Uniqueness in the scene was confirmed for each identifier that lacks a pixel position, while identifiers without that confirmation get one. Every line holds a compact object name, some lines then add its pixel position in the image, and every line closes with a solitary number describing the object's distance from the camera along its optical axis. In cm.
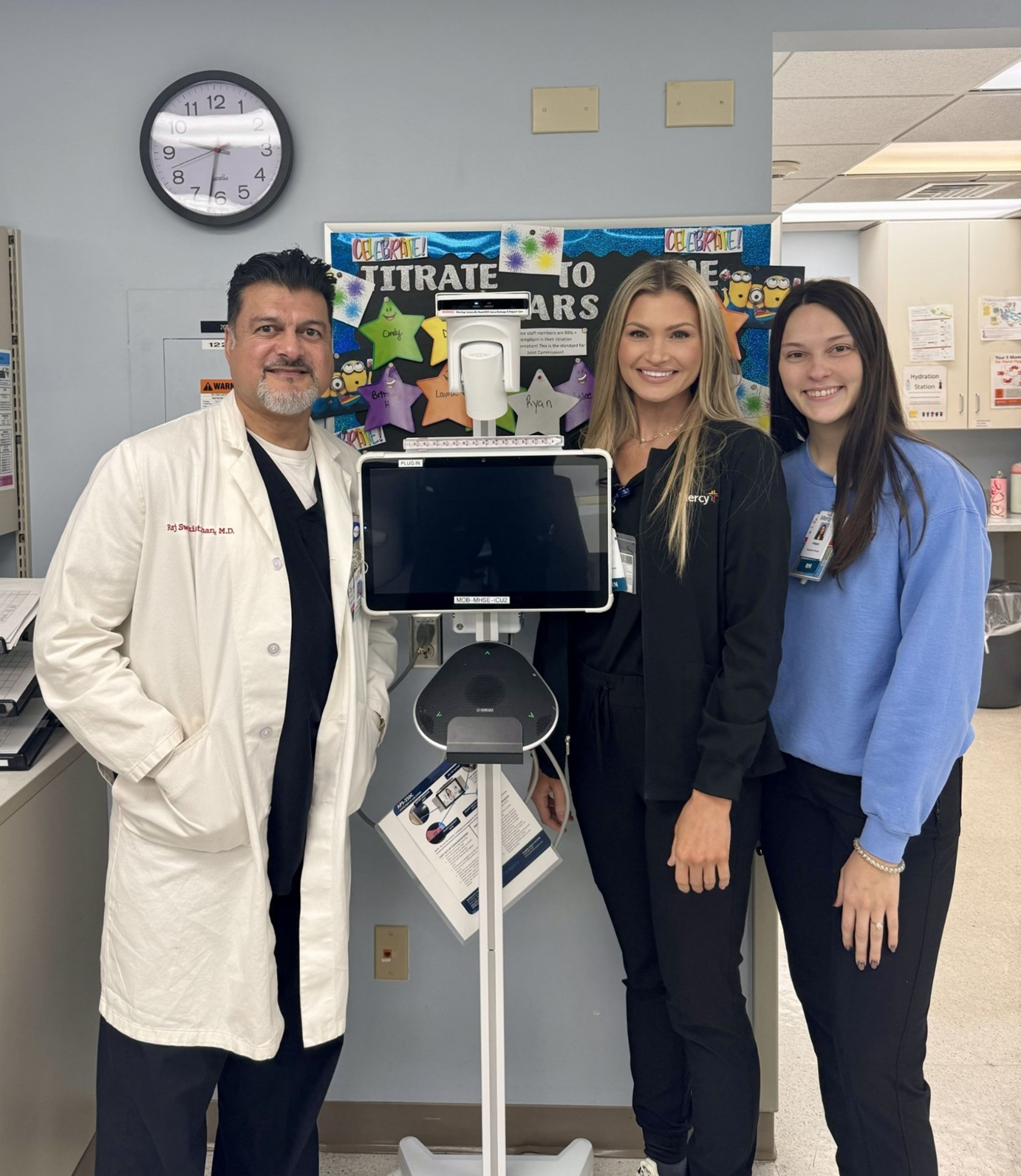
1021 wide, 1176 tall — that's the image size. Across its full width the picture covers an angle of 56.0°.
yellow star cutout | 198
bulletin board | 195
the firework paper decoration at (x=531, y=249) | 196
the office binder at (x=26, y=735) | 170
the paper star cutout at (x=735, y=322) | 196
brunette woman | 140
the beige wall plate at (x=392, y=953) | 209
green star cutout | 199
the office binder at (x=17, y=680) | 171
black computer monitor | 146
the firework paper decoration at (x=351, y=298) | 197
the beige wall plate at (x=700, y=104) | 192
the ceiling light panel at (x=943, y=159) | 481
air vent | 551
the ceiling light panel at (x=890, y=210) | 595
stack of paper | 171
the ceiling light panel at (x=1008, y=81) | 369
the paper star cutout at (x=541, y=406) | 199
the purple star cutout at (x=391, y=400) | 199
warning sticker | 199
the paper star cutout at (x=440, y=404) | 199
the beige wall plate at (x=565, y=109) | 194
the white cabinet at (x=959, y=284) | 527
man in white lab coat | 146
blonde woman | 148
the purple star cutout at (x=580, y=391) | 198
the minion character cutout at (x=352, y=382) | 199
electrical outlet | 202
